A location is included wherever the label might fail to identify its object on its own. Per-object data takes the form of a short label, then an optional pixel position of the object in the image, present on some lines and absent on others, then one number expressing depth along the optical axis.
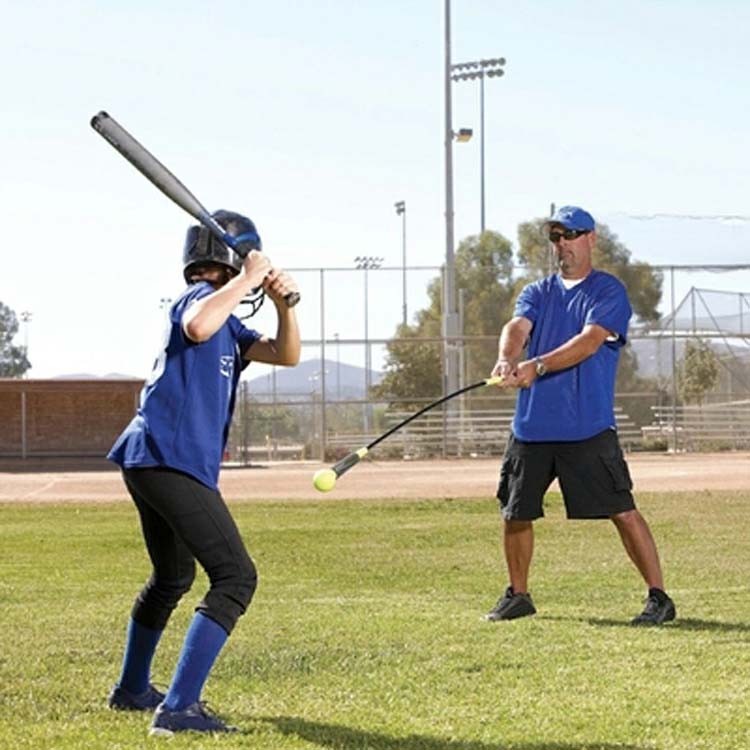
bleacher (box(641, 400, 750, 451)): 42.06
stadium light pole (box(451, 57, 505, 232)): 49.28
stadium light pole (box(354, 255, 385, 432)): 40.75
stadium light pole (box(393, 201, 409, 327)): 73.75
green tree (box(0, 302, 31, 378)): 116.28
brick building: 43.06
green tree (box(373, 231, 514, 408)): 42.97
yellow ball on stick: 7.03
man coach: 8.93
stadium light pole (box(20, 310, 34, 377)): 102.72
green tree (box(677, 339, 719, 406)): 42.41
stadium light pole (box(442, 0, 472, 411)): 40.59
